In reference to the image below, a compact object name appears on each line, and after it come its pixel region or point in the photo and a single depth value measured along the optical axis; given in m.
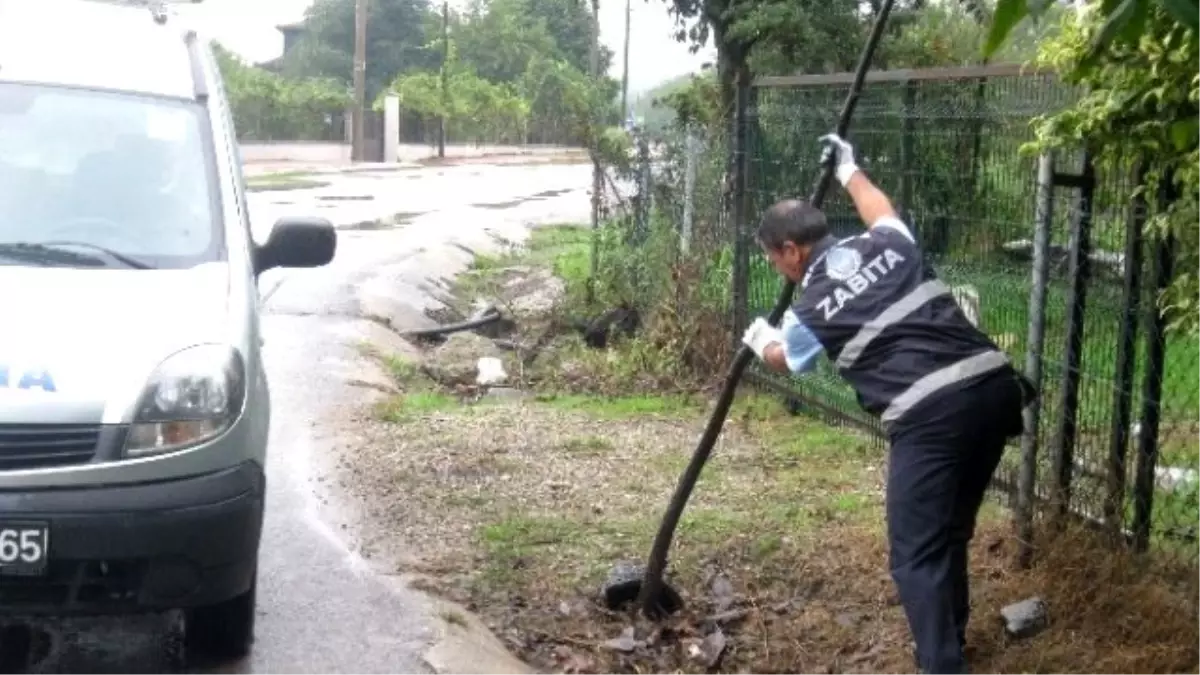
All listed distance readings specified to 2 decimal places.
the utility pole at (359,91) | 49.41
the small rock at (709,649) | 5.56
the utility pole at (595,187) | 12.27
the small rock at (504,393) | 10.11
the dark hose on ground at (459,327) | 12.75
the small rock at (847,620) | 5.68
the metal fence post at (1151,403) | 5.05
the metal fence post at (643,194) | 11.68
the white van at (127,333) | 4.30
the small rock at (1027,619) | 5.24
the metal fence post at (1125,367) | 5.15
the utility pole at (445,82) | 57.34
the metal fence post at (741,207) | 9.34
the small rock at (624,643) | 5.63
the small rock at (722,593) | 5.99
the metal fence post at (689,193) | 10.34
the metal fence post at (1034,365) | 5.70
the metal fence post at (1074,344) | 5.48
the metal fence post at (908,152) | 7.29
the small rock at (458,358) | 10.91
